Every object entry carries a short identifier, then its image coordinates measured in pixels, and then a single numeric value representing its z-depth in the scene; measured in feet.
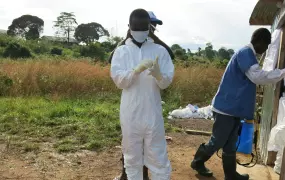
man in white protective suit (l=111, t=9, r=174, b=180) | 9.00
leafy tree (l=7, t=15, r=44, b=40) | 155.33
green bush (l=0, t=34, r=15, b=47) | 90.74
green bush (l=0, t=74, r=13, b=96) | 31.35
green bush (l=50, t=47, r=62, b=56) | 96.19
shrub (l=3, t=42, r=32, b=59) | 75.73
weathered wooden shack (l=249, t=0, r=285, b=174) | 13.99
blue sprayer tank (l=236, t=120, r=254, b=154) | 14.83
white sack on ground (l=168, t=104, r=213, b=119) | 25.41
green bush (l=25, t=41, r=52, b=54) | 96.48
